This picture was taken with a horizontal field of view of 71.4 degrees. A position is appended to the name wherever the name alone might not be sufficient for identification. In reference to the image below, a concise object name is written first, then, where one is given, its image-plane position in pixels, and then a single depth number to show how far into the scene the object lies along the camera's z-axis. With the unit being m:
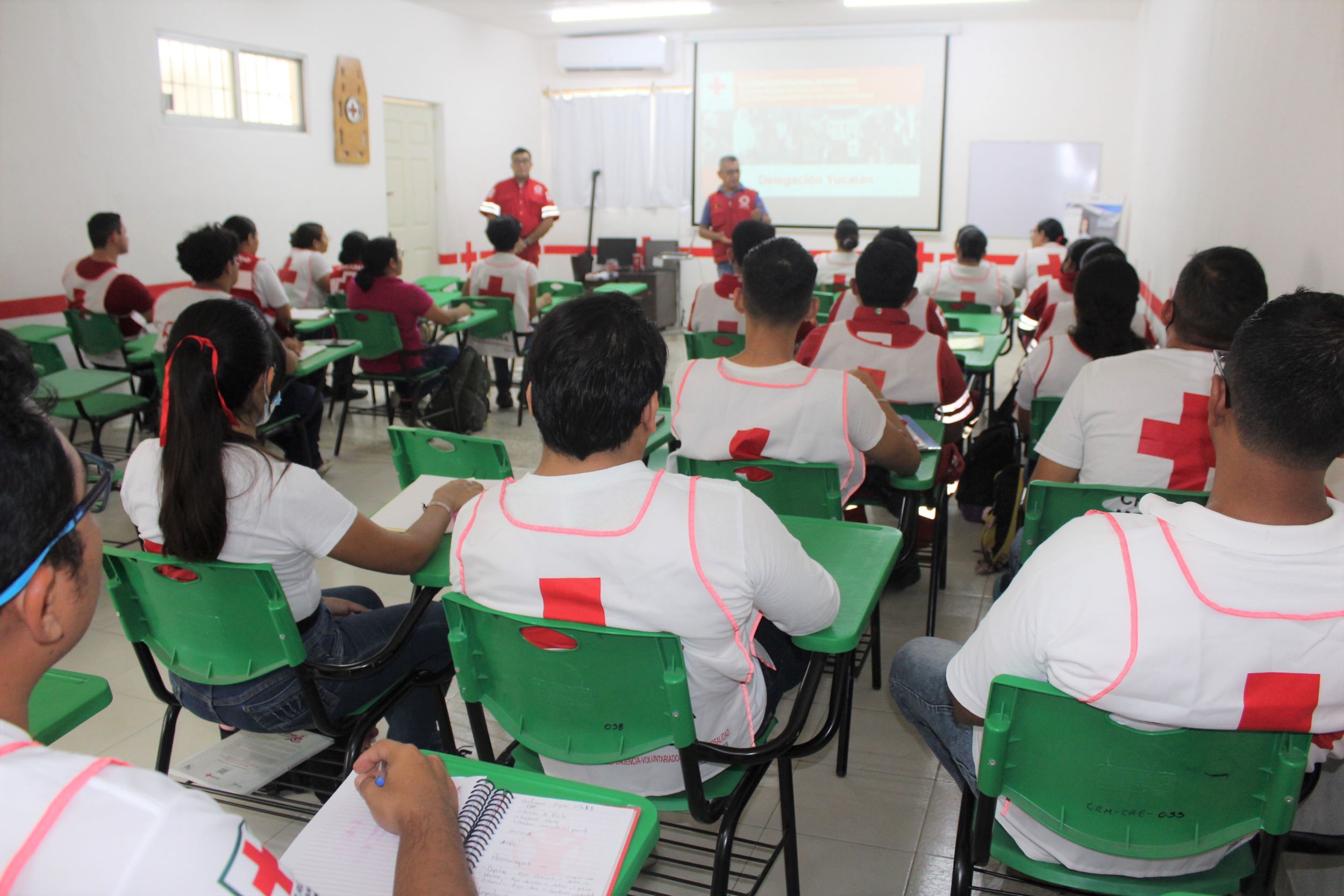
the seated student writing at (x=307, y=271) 5.96
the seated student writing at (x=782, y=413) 2.26
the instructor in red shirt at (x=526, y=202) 7.93
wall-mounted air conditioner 9.86
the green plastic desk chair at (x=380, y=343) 4.83
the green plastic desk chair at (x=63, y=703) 1.26
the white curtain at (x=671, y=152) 10.13
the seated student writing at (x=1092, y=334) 2.93
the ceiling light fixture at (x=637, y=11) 8.52
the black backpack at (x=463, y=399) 5.40
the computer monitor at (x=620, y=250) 9.99
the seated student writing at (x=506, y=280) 5.78
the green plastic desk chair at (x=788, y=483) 2.19
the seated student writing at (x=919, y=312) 3.97
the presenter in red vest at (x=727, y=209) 8.28
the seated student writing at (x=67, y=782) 0.61
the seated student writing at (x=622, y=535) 1.29
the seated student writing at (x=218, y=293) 4.03
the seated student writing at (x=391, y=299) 4.91
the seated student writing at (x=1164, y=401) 2.12
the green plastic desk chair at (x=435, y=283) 6.46
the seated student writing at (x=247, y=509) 1.64
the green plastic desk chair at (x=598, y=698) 1.28
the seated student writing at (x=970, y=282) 5.71
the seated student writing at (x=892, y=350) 3.09
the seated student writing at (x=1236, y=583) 1.11
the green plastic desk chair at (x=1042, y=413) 2.87
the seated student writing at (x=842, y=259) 6.07
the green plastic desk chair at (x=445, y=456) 2.33
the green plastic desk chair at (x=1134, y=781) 1.15
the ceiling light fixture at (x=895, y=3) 8.30
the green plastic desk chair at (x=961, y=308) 5.30
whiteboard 9.07
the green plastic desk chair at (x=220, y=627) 1.62
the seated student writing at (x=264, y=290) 4.73
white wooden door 8.93
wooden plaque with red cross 8.00
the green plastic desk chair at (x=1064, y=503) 1.93
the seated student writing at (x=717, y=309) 5.00
